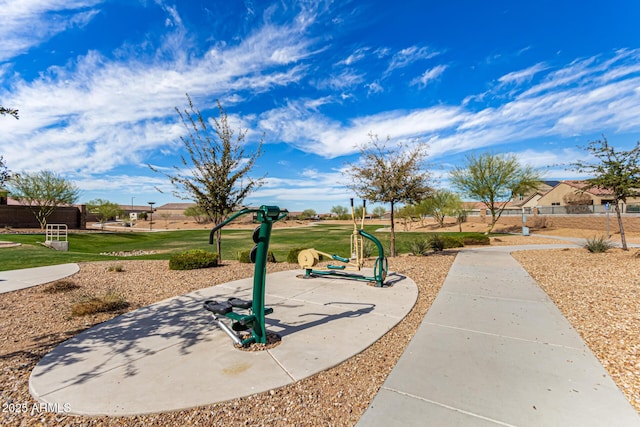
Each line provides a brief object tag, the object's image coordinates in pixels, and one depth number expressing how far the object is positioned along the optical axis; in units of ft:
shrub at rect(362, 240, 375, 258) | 40.37
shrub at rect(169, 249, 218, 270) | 29.94
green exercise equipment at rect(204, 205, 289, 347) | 11.76
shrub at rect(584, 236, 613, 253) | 39.22
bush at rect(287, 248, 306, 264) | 35.96
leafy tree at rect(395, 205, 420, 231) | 133.88
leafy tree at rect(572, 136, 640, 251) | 37.96
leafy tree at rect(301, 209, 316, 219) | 311.35
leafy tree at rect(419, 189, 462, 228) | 124.57
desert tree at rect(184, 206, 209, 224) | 217.27
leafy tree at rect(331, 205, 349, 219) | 274.69
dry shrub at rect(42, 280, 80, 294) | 21.56
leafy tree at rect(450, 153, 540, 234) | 89.66
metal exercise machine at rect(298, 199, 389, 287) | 22.94
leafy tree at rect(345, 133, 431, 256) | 37.09
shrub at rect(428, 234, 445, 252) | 46.41
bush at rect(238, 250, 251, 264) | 35.32
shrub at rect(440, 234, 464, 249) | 53.23
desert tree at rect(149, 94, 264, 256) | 32.32
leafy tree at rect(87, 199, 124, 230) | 157.05
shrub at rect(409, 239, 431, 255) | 40.42
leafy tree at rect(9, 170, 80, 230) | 103.71
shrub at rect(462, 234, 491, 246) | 58.13
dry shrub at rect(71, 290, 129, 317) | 16.58
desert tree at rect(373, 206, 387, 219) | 265.81
